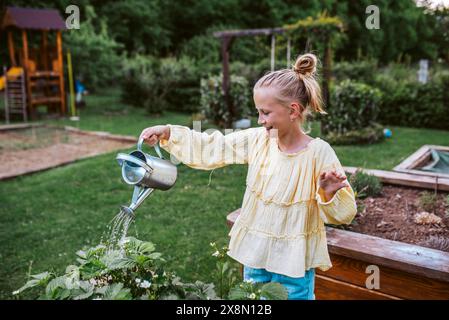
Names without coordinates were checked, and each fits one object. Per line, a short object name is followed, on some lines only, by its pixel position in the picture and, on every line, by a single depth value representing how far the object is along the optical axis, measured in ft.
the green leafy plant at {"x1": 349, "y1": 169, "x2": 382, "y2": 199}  11.76
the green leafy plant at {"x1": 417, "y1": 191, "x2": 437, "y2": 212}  11.00
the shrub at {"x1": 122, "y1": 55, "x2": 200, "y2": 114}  46.21
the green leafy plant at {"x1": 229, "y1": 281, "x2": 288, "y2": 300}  4.67
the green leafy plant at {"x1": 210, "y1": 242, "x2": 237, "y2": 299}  5.66
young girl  6.15
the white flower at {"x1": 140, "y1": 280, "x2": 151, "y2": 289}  4.91
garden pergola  27.78
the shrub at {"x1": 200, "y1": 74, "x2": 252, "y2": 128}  34.27
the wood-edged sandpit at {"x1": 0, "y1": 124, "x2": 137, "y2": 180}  23.91
